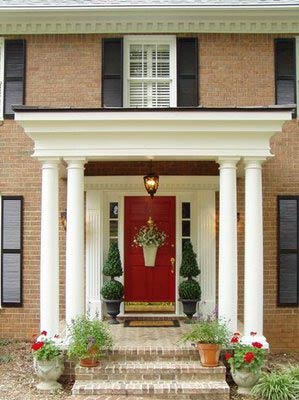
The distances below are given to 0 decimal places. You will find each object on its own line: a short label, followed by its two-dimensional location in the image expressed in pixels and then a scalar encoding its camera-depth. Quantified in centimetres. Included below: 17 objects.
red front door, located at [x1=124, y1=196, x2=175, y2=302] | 970
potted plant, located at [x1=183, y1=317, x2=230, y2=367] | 694
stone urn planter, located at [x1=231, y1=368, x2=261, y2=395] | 679
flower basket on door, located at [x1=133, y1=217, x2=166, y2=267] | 945
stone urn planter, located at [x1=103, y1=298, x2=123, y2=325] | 885
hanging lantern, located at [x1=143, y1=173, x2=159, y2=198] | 863
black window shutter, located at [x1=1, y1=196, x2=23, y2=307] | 938
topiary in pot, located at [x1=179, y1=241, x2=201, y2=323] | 891
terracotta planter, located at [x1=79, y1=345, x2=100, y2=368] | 689
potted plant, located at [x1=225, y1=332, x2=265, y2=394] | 675
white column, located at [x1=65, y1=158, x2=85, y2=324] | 729
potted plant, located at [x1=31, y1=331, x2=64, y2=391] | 689
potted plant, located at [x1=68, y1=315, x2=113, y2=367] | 680
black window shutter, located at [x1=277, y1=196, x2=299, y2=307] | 923
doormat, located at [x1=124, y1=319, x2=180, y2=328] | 887
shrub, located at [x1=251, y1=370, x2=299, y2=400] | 646
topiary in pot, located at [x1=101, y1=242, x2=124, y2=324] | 881
